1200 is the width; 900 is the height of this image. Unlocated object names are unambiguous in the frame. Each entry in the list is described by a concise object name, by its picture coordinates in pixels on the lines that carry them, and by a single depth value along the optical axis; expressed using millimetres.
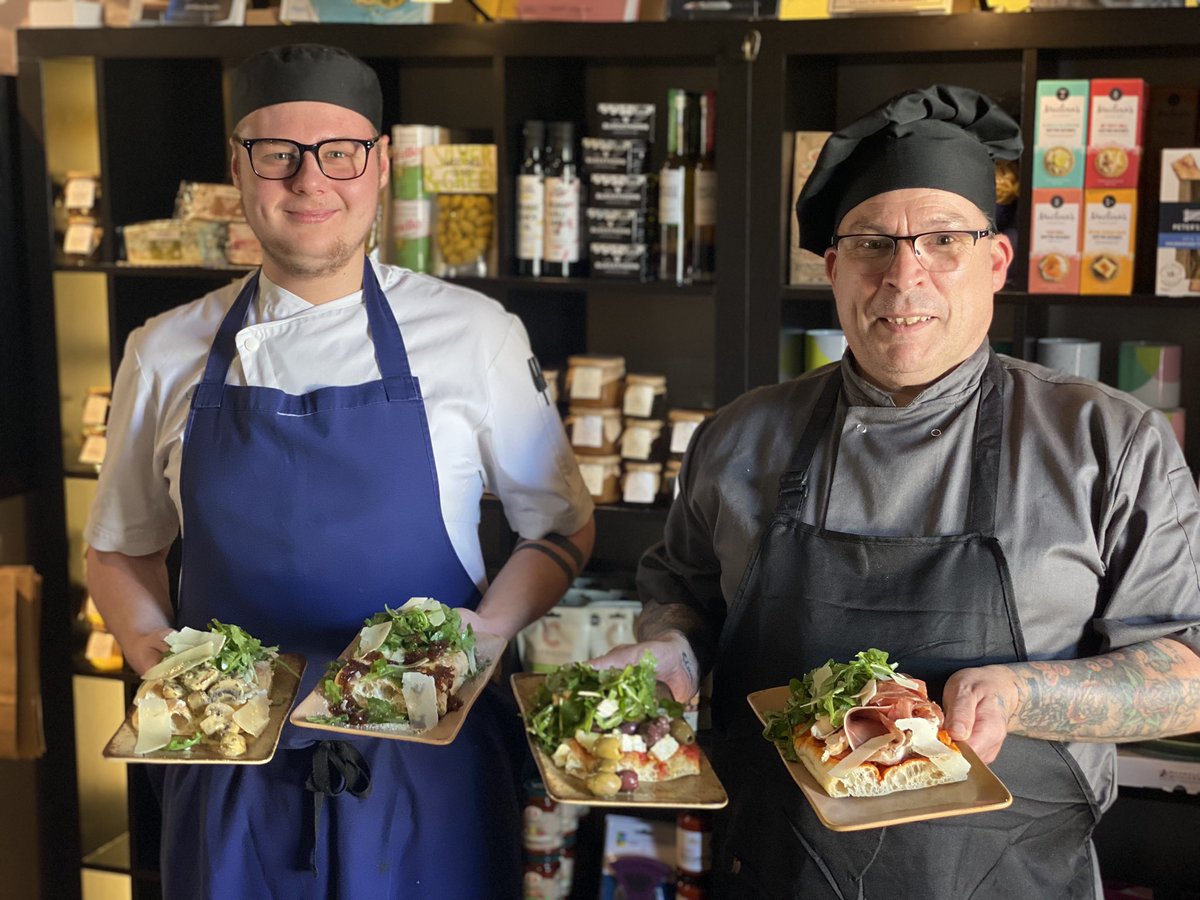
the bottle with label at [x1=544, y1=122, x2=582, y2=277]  2750
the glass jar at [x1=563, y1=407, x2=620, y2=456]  2822
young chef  1968
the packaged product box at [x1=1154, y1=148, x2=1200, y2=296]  2414
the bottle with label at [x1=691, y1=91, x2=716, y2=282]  2701
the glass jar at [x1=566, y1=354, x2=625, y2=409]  2820
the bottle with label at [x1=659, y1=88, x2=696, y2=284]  2695
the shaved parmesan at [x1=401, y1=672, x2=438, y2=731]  1709
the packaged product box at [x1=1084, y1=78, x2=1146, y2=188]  2424
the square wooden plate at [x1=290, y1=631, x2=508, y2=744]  1634
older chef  1604
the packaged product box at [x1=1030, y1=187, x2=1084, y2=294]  2488
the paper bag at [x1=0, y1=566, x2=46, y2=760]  2910
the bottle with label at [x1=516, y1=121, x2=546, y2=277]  2760
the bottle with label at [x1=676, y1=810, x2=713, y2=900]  2736
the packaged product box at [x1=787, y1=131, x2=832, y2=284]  2621
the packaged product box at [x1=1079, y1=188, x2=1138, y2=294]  2469
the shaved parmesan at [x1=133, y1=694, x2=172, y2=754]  1703
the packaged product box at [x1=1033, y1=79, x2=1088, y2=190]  2439
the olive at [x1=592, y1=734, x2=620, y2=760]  1593
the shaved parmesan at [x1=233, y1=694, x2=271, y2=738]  1720
